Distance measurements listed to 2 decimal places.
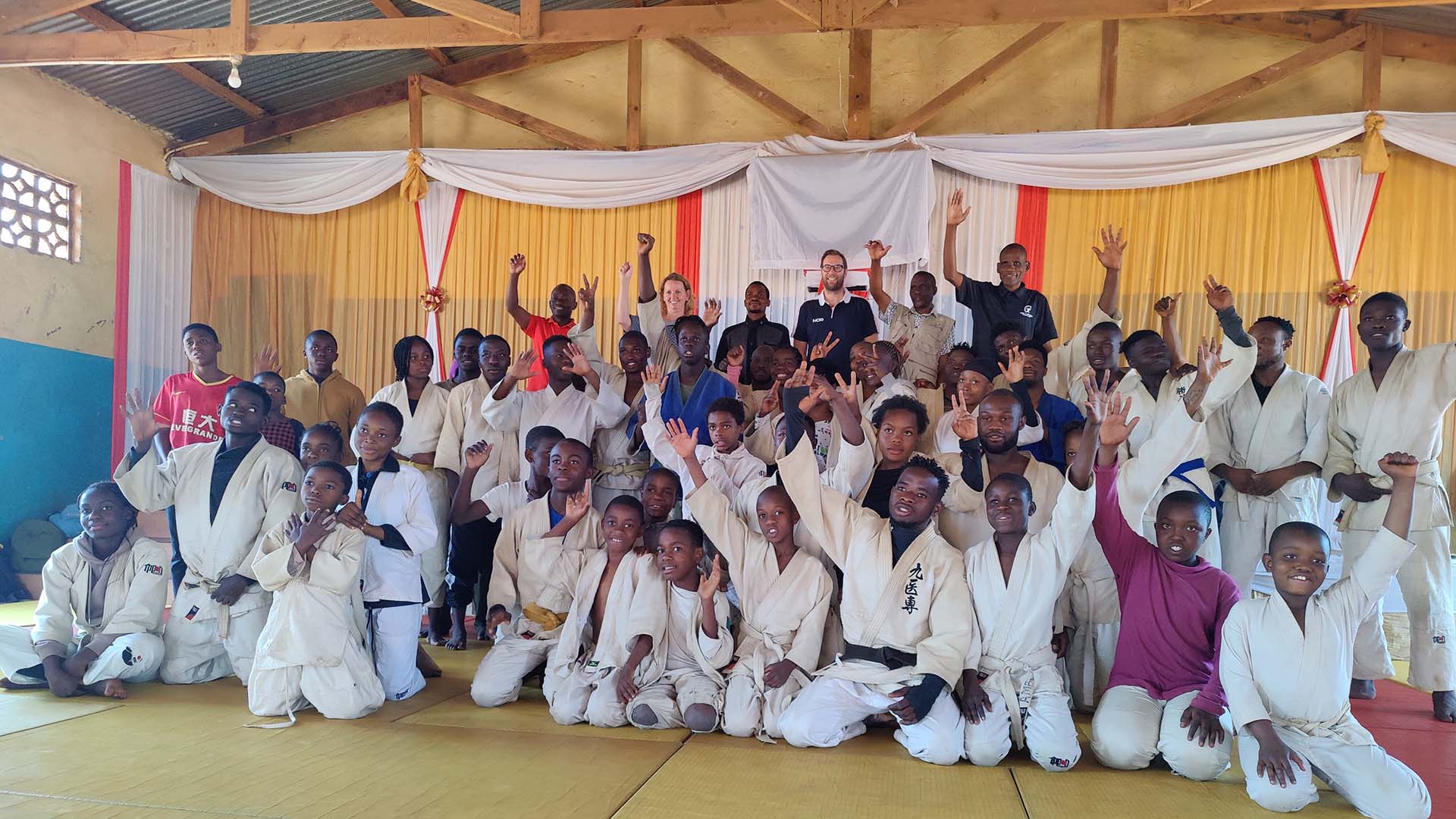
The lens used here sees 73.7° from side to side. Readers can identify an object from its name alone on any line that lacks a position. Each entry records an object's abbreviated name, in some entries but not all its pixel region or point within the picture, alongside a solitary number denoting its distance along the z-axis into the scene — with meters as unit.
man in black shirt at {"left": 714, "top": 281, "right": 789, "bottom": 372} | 6.36
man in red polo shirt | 6.33
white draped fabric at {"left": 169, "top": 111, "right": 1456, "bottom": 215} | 7.47
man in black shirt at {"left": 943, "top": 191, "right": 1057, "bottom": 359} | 6.02
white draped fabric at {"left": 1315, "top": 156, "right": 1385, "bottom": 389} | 7.60
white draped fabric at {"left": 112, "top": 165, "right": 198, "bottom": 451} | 8.61
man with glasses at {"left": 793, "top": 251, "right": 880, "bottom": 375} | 6.21
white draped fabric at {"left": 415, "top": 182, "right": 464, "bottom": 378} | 9.07
